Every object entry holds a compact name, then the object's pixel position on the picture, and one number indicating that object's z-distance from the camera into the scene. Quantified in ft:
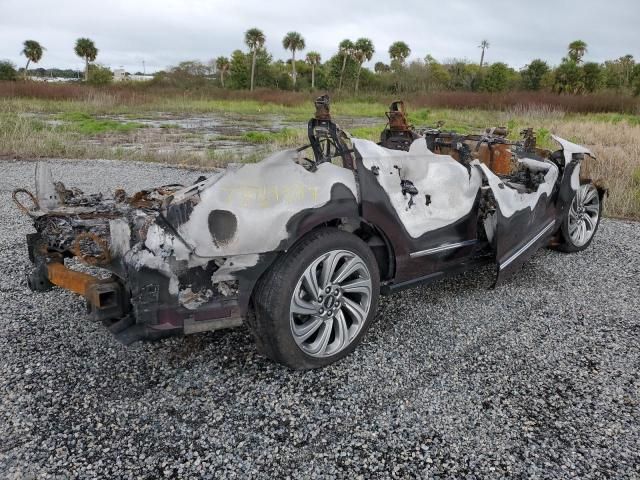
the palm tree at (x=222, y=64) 215.72
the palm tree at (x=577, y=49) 172.55
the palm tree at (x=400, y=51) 223.30
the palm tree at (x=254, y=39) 203.31
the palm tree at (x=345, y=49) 201.77
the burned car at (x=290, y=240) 8.38
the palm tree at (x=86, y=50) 206.59
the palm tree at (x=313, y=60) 221.05
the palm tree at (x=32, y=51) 193.26
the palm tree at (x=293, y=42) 224.33
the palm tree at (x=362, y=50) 201.77
